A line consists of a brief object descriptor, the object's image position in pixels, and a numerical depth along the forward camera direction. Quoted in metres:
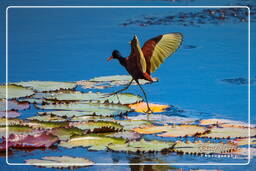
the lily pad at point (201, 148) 6.99
